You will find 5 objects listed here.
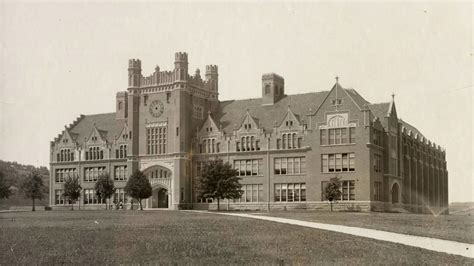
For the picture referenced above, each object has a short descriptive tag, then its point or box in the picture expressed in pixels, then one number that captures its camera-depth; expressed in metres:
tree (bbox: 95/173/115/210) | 68.44
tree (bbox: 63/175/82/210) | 71.50
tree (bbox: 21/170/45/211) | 75.69
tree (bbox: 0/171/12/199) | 69.06
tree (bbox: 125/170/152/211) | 64.31
